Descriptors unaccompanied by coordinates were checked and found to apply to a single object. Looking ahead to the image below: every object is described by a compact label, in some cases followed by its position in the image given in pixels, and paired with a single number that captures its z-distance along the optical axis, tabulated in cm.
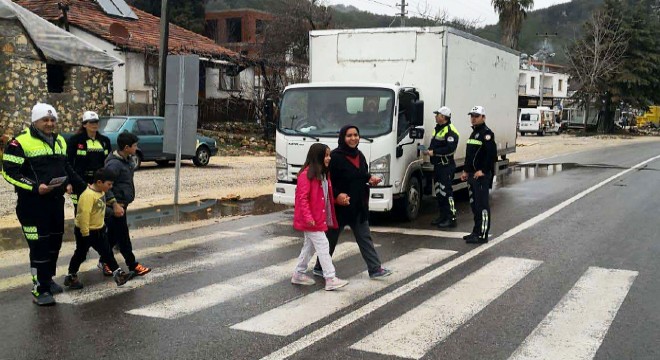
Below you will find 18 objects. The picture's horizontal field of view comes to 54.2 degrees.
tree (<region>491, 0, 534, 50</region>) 4956
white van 5488
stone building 1952
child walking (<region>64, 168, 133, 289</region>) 654
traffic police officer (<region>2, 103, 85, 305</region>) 591
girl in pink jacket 655
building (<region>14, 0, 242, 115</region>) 2717
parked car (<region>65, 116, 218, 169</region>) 1823
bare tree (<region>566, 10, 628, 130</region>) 5425
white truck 1009
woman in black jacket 690
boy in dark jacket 704
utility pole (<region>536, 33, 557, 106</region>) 6875
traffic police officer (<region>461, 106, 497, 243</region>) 914
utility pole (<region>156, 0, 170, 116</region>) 2170
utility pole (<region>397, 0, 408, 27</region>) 3587
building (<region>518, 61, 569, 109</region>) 8212
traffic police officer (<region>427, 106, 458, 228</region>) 1038
